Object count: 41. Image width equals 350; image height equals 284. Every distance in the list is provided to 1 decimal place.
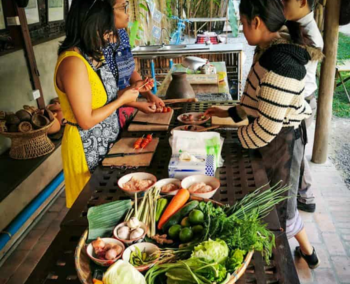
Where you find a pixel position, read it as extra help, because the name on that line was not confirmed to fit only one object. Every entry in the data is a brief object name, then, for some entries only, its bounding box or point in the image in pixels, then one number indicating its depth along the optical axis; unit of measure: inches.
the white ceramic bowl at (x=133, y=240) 45.4
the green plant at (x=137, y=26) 249.9
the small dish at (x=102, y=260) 42.2
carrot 52.0
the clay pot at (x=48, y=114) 137.9
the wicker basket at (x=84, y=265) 40.2
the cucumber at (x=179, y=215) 50.6
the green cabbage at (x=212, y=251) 40.2
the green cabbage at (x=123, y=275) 37.9
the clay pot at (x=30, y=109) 130.0
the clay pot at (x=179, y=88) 124.2
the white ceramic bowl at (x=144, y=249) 42.1
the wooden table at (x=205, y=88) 148.6
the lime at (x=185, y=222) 49.1
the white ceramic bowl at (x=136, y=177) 60.1
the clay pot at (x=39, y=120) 130.7
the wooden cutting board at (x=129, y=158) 72.1
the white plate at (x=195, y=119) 91.9
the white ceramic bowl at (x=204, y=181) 57.8
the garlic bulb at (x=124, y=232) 46.4
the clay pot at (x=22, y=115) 125.7
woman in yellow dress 70.8
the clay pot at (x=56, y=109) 156.4
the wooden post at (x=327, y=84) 145.4
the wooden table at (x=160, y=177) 44.4
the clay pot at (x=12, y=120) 123.8
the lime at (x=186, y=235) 46.4
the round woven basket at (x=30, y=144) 128.4
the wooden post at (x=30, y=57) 139.0
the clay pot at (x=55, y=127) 150.3
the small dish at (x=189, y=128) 86.4
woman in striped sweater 63.8
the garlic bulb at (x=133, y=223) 48.2
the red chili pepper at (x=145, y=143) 78.5
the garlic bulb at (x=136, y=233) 46.2
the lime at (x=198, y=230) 46.9
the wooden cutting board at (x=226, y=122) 91.1
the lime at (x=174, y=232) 48.2
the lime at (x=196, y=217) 48.3
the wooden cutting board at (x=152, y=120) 90.7
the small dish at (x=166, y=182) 60.9
